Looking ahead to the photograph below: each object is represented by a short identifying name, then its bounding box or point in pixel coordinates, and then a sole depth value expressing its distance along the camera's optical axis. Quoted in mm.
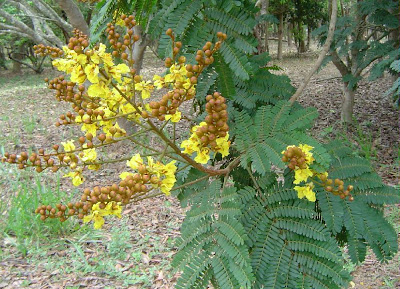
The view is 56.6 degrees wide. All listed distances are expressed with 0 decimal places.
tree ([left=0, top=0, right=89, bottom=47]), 4557
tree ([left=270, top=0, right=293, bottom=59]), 12094
